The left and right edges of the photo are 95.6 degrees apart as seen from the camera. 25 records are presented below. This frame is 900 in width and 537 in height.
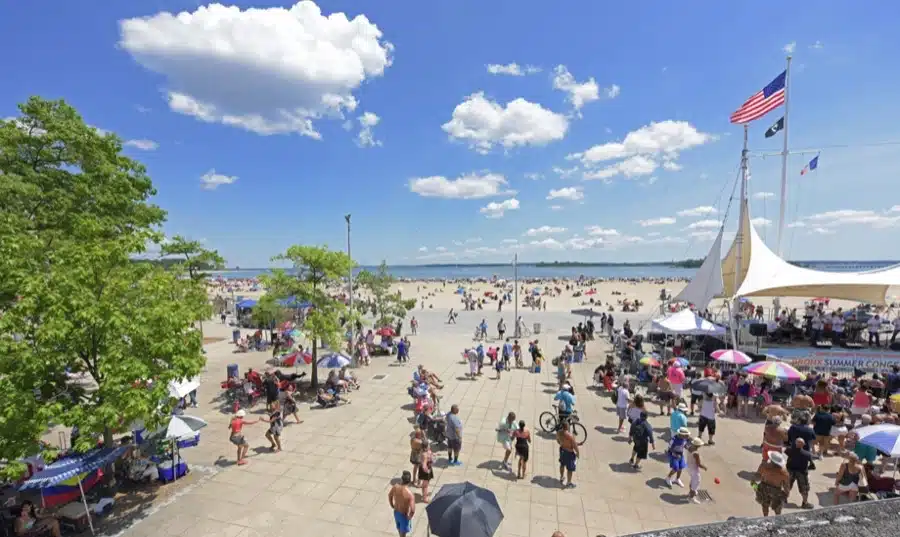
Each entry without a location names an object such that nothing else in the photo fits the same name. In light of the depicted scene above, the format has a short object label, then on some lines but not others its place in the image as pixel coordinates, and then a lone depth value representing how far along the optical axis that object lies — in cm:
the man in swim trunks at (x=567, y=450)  851
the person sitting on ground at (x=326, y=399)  1409
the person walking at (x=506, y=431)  948
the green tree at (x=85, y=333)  674
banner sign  1614
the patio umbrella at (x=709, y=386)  1086
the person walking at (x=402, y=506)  681
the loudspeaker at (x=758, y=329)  2050
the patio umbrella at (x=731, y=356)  1363
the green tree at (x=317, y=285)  1470
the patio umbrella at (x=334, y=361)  1463
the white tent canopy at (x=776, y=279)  1856
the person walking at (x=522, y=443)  896
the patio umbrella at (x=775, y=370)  1172
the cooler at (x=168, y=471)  922
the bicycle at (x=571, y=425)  1082
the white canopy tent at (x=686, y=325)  1751
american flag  1828
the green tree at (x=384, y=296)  2659
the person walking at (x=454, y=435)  966
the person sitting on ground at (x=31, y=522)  704
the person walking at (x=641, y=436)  935
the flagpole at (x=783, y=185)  2173
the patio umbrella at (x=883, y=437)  731
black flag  2119
